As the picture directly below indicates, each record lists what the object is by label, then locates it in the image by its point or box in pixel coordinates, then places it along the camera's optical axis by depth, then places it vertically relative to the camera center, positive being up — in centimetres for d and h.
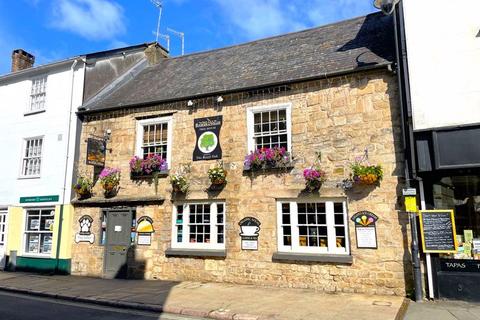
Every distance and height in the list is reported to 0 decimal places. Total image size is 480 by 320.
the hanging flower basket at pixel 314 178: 1012 +146
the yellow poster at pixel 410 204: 891 +68
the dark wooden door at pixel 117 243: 1251 -23
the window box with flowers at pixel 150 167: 1237 +216
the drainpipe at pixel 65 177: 1358 +207
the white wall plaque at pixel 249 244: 1083 -25
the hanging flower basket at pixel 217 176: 1128 +170
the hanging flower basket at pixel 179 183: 1176 +155
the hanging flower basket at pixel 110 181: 1286 +179
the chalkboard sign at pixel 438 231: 870 +7
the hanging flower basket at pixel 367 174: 948 +144
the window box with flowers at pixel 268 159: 1077 +206
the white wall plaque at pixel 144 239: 1221 -10
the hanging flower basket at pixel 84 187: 1335 +164
